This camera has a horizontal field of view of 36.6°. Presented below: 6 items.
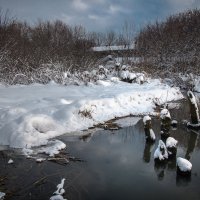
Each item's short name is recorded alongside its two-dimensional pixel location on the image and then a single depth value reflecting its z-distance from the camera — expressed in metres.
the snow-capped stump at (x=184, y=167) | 5.95
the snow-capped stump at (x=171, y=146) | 6.86
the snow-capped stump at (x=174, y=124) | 9.88
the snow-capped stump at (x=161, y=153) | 6.65
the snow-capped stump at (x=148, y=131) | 8.02
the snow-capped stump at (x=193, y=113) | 9.38
